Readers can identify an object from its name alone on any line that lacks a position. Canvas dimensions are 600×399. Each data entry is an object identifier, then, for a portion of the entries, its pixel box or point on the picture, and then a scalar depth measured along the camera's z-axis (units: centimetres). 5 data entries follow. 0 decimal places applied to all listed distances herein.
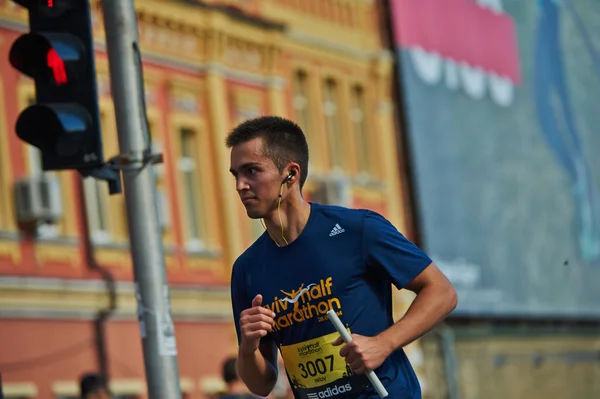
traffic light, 1719
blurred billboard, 7231
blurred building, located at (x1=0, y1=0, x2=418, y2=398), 4569
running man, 1211
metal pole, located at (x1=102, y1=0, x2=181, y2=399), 1784
